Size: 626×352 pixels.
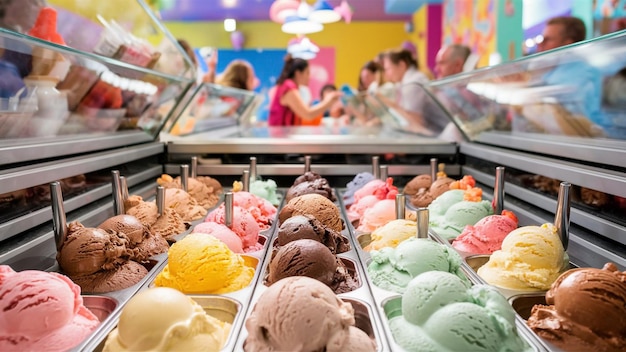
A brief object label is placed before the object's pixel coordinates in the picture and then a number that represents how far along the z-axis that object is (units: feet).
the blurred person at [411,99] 13.37
